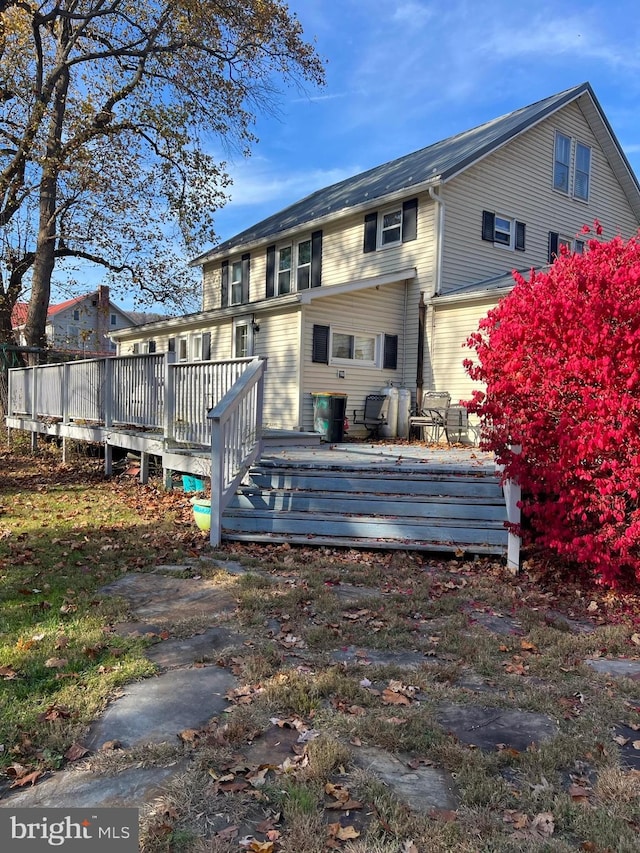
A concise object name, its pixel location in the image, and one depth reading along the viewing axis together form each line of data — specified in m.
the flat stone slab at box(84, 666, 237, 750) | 2.60
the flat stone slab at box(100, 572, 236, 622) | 4.14
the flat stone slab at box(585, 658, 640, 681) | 3.41
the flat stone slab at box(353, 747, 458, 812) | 2.20
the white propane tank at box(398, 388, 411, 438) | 13.16
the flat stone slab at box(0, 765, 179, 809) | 2.13
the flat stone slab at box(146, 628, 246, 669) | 3.38
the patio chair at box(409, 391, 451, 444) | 12.26
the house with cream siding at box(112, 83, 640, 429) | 12.63
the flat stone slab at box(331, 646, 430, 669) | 3.45
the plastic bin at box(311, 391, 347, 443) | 11.07
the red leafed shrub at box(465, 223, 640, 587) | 4.49
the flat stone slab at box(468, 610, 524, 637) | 4.02
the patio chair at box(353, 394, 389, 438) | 12.91
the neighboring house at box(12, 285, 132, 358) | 19.11
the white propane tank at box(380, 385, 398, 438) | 13.00
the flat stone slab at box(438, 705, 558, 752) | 2.66
